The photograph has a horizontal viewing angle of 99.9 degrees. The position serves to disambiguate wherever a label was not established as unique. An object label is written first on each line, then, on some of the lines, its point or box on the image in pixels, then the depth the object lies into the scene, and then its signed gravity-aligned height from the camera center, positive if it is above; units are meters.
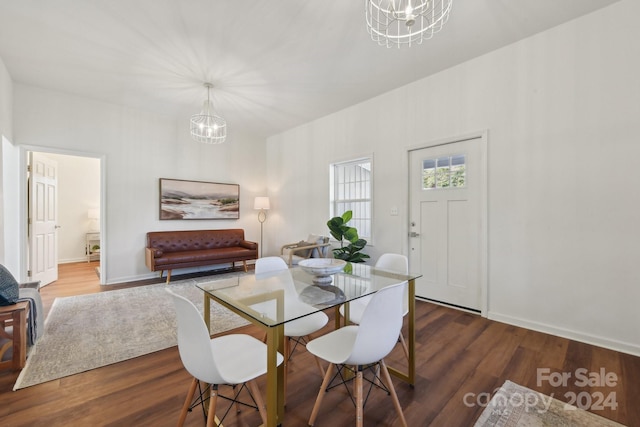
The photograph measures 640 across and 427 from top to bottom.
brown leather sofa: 4.41 -0.67
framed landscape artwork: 5.01 +0.28
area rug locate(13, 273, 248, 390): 2.07 -1.16
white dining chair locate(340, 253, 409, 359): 2.03 -0.48
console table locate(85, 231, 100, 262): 6.28 -0.74
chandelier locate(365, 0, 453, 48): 2.31 +1.81
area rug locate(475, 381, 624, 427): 1.50 -1.16
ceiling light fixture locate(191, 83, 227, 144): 3.68 +1.40
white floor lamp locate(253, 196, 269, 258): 5.91 +0.24
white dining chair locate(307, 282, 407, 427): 1.28 -0.66
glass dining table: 1.17 -0.50
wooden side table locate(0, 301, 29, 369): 1.99 -0.91
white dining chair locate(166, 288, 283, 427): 1.10 -0.71
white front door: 3.10 -0.09
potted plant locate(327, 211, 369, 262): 3.92 -0.37
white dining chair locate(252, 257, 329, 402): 1.42 -0.50
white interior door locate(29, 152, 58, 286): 3.95 -0.10
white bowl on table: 2.00 -0.43
